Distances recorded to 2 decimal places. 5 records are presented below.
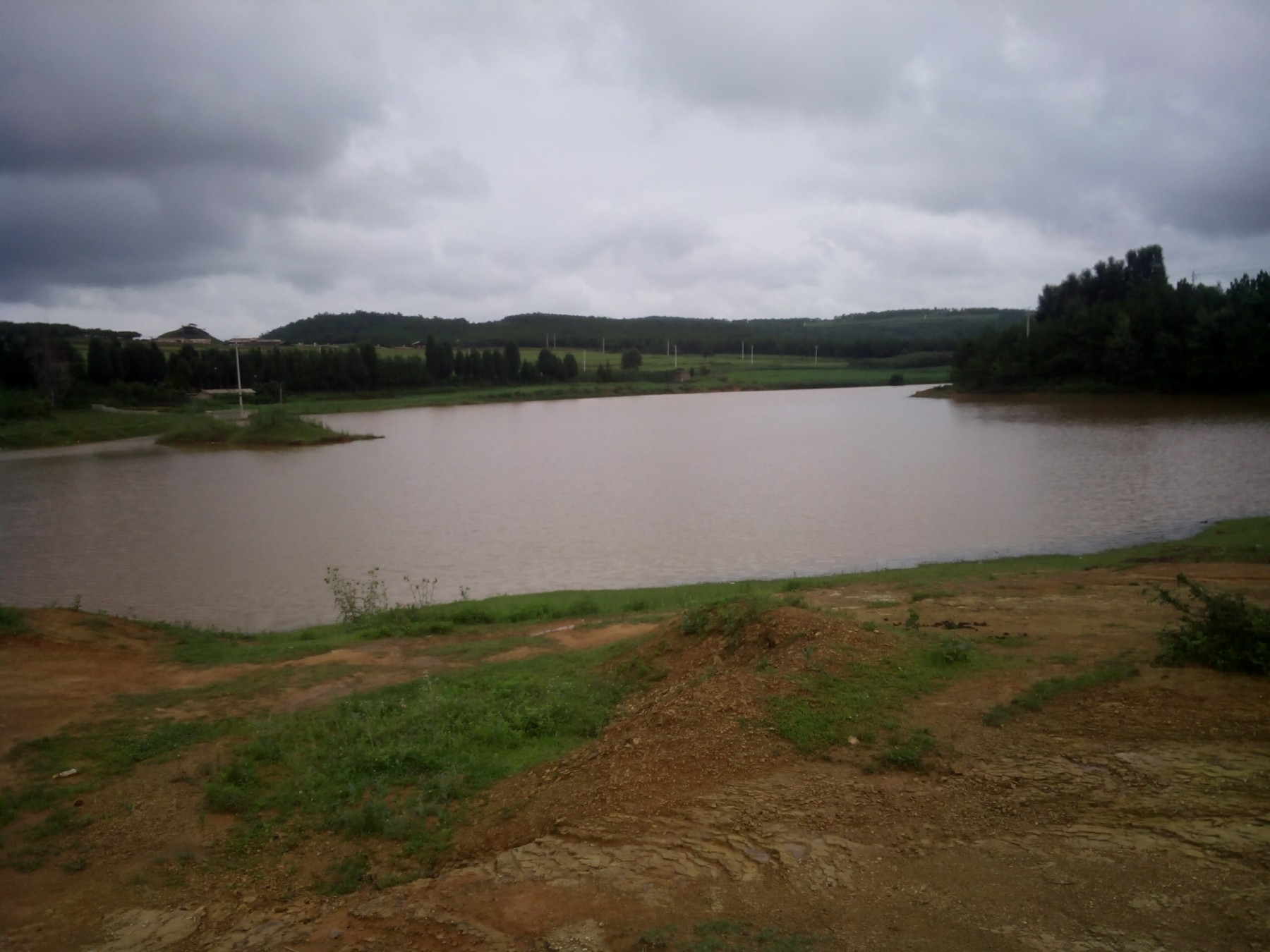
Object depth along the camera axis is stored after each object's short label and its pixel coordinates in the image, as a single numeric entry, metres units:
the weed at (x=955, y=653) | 6.95
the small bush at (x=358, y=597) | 13.56
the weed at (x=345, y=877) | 4.95
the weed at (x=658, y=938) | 3.90
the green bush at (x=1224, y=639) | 6.04
